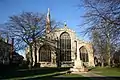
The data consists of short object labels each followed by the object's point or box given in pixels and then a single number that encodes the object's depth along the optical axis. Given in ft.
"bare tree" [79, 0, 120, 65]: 28.94
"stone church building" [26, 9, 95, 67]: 118.64
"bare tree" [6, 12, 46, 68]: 80.26
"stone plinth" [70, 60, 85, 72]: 67.29
